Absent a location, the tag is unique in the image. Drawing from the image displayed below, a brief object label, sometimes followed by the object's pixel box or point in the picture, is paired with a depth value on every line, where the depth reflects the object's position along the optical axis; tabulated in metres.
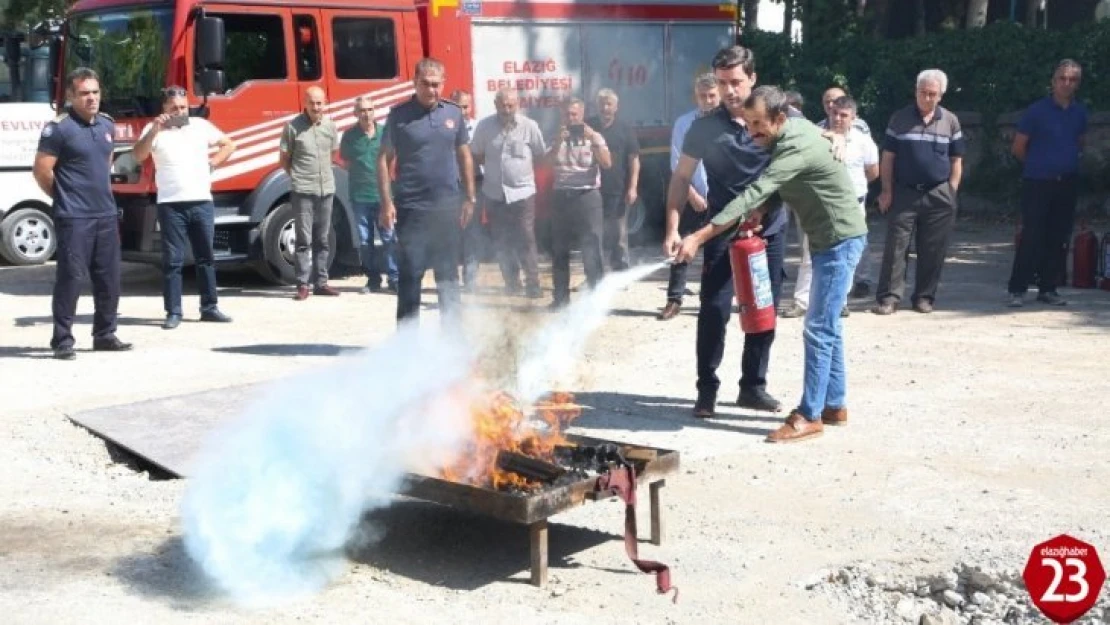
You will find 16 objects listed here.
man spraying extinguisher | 7.27
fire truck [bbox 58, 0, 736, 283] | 13.37
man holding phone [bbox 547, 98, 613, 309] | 12.30
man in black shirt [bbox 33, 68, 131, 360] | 10.04
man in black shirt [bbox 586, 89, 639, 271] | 13.02
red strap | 5.31
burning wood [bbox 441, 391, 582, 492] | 5.66
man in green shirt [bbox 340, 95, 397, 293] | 13.62
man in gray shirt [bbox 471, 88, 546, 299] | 12.48
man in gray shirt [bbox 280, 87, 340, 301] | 13.27
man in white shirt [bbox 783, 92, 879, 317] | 11.11
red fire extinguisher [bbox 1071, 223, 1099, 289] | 13.08
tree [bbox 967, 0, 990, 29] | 23.50
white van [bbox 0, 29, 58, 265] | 15.98
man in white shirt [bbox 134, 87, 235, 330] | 11.64
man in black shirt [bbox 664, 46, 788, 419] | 8.03
